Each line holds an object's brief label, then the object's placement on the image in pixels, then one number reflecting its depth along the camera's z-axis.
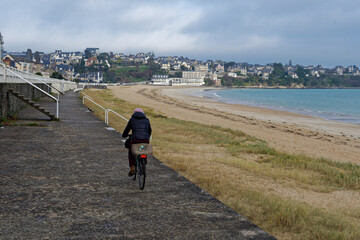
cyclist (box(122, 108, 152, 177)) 7.15
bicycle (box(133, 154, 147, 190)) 6.92
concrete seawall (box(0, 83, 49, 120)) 16.08
